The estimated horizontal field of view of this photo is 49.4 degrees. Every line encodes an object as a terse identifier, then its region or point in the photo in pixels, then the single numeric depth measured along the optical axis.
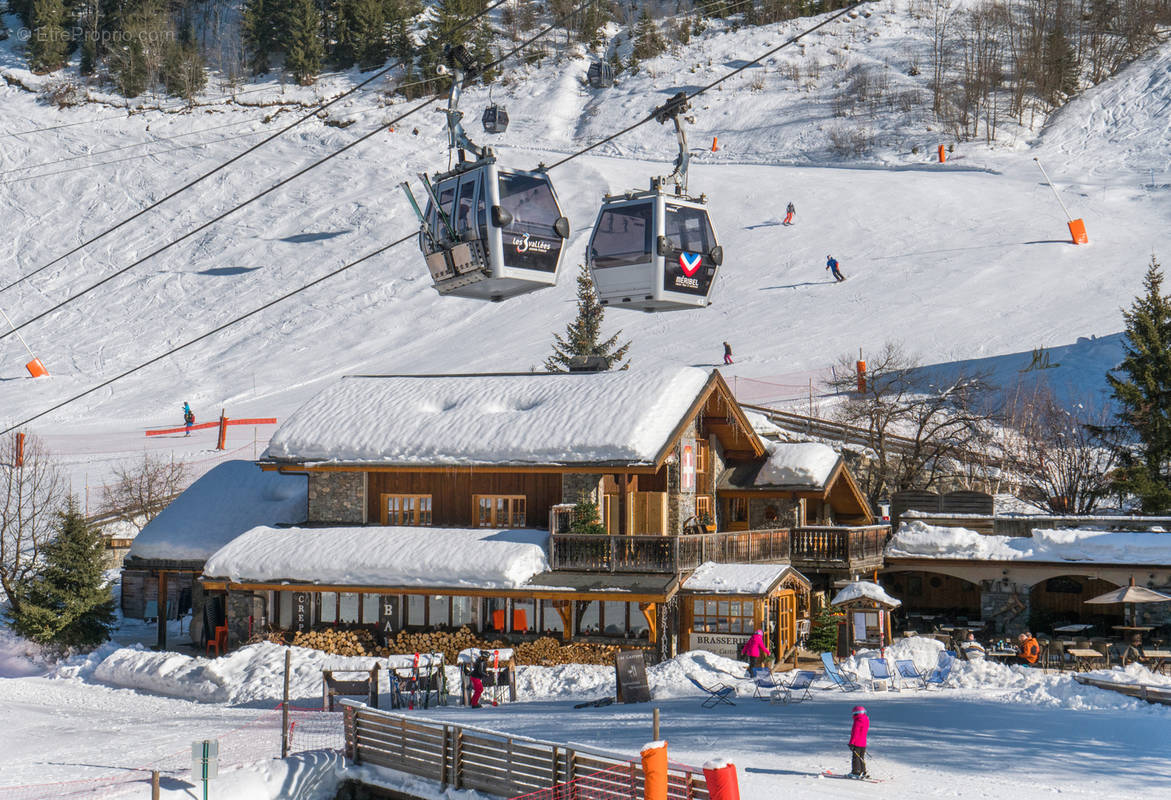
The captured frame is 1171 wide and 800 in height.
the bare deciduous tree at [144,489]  46.44
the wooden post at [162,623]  31.84
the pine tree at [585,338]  53.38
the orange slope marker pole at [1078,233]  65.44
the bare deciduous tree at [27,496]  37.56
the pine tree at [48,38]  120.75
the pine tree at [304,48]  121.00
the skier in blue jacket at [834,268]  63.94
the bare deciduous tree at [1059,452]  42.53
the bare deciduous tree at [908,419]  44.06
